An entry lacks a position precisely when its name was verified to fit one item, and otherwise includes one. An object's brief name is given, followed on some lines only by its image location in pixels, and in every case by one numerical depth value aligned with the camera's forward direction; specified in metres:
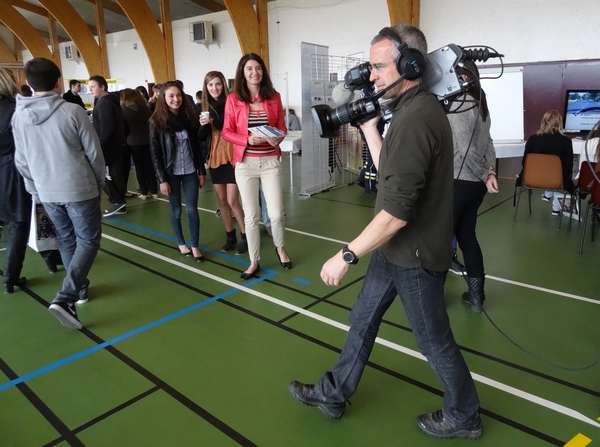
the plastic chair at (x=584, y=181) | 4.38
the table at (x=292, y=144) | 6.45
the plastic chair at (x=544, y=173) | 4.61
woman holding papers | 3.27
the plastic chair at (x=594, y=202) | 3.88
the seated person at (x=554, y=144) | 4.59
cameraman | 1.45
